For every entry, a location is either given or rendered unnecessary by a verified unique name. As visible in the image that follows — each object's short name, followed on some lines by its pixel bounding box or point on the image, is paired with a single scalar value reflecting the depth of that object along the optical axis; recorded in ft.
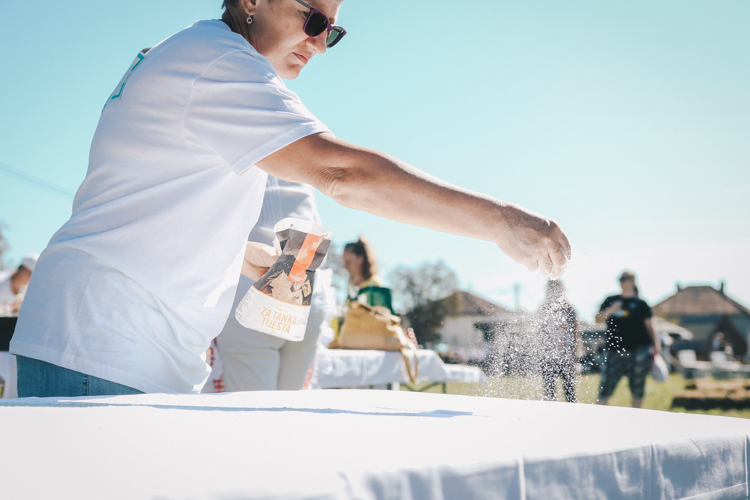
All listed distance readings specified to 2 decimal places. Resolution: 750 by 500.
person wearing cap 17.52
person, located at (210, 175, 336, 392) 7.18
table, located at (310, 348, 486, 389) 13.48
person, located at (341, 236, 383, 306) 15.23
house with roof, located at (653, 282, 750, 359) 145.89
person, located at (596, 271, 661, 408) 18.25
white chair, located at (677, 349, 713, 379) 62.49
